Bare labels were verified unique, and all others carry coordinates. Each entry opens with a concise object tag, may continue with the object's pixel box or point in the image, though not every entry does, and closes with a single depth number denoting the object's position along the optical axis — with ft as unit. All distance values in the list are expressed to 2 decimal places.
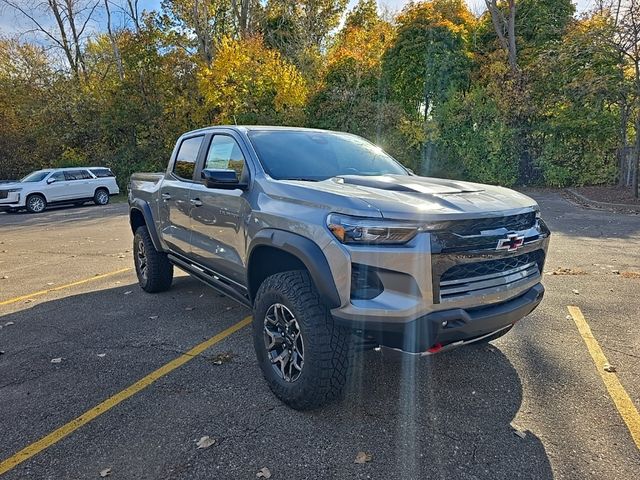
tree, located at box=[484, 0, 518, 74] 60.13
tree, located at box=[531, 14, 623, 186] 44.50
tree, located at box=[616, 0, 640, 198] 38.01
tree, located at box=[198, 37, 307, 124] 63.41
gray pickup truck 7.82
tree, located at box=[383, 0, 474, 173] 62.69
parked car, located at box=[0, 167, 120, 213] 51.19
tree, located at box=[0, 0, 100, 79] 94.43
